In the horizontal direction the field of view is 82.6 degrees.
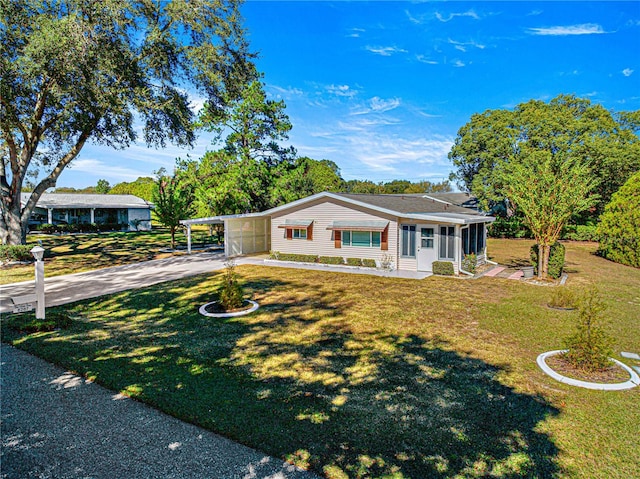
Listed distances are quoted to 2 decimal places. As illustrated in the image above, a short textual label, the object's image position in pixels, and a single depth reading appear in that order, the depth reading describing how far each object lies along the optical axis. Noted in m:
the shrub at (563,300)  9.79
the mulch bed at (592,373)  5.71
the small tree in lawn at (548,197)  12.40
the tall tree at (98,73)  14.12
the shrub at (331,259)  16.86
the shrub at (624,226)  17.48
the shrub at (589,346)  5.89
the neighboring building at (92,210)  34.78
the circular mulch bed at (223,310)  9.17
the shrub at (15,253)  16.25
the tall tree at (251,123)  22.69
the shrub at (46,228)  32.56
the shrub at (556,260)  13.52
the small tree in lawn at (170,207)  20.78
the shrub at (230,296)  9.62
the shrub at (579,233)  28.86
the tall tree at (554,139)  26.27
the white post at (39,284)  8.41
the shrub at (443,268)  14.58
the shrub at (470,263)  14.64
